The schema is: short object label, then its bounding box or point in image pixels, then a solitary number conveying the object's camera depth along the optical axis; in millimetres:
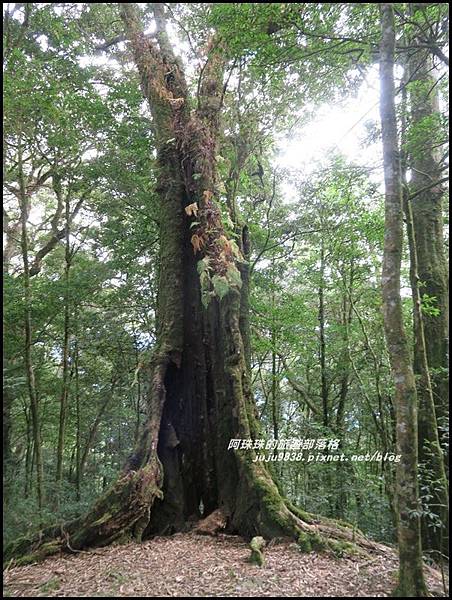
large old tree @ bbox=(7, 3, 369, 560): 4801
